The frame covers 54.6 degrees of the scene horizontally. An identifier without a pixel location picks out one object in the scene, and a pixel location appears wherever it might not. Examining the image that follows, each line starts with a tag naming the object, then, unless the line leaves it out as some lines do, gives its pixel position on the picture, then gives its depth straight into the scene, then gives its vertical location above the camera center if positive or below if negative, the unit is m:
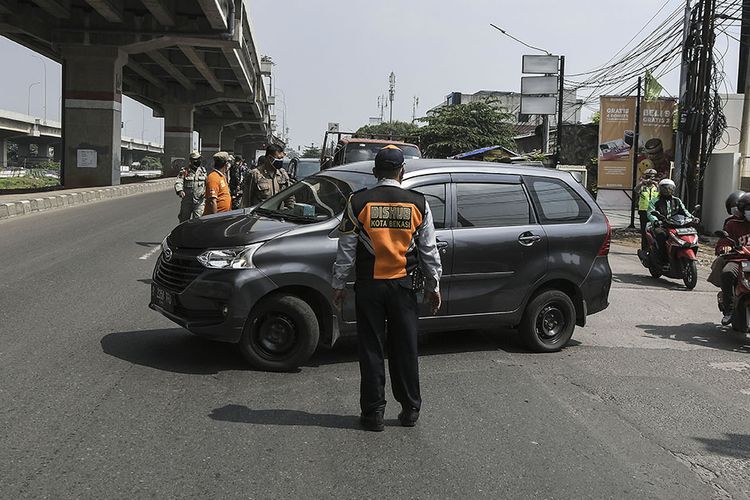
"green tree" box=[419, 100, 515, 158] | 46.22 +3.82
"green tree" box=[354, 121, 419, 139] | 98.44 +8.63
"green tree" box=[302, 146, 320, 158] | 119.26 +5.80
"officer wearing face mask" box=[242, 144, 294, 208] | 9.68 +0.05
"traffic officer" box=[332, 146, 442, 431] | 4.45 -0.53
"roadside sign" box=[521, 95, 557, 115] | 27.62 +3.39
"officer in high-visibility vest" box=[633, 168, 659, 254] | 12.91 +0.04
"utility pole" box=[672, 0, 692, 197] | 16.75 +2.29
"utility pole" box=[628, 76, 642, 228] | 18.48 +1.57
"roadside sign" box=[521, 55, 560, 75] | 27.25 +4.85
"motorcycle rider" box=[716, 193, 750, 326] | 7.64 -0.45
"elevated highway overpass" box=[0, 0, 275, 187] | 28.73 +5.81
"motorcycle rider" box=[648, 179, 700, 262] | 11.48 -0.17
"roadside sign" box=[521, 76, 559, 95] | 27.39 +4.08
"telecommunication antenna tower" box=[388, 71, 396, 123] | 104.50 +14.53
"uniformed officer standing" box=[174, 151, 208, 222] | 11.43 -0.13
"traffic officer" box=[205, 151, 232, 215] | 9.98 -0.13
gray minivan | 5.53 -0.61
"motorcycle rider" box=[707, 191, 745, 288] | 7.85 -0.67
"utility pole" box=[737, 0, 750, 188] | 17.80 +1.76
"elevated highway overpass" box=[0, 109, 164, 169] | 65.25 +3.81
